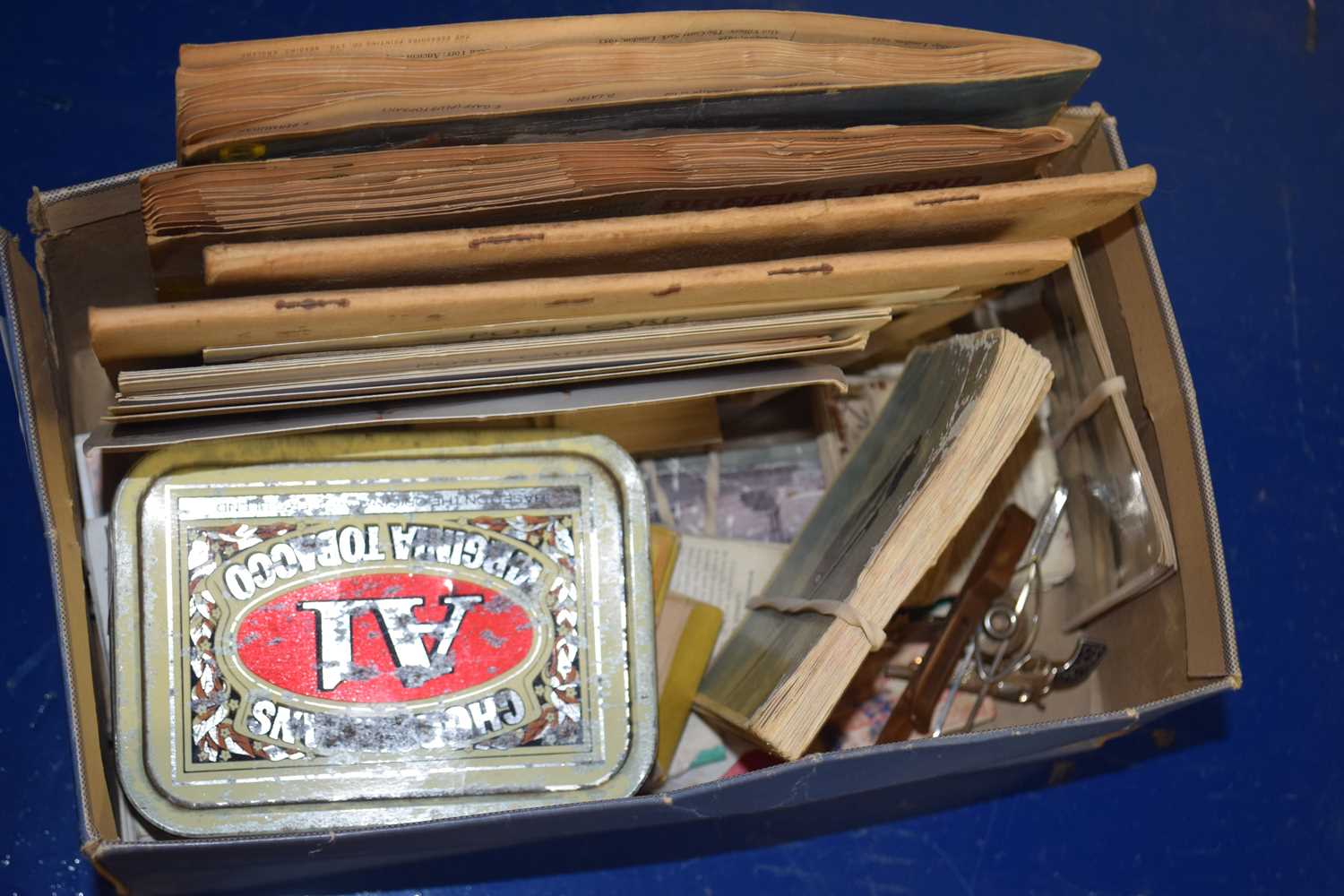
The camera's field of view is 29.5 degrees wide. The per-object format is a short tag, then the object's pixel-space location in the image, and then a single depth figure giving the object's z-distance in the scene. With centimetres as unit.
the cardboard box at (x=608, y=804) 47
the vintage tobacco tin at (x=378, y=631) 49
